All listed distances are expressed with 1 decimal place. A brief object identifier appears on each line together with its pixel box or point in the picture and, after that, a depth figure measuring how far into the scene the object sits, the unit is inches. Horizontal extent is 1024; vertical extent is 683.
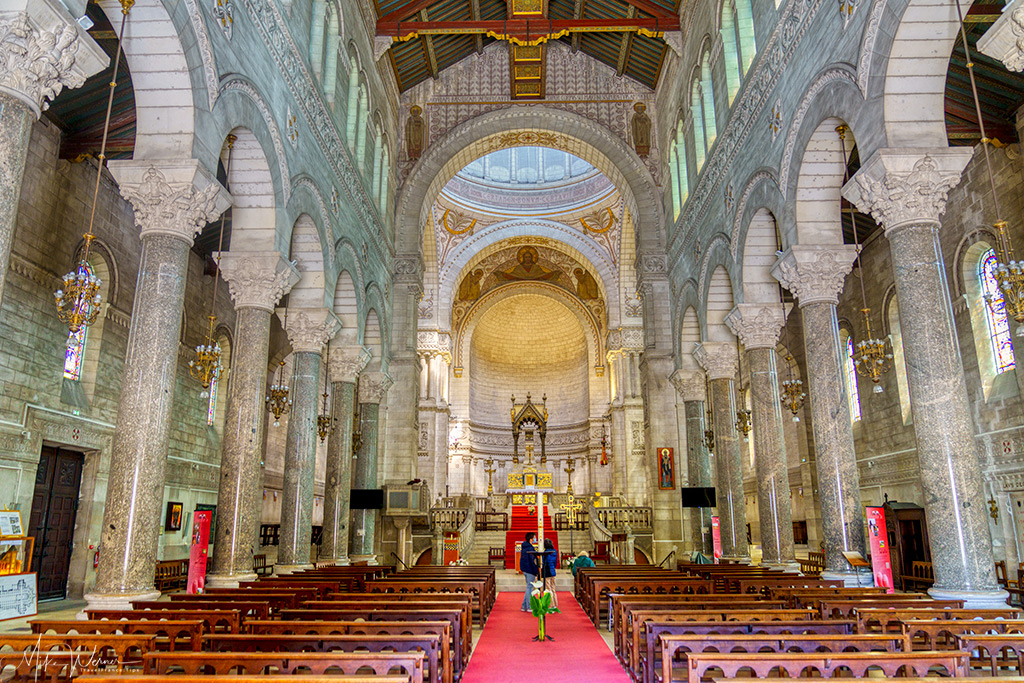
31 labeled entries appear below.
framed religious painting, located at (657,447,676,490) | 829.8
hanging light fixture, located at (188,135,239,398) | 469.7
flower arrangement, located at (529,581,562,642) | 367.2
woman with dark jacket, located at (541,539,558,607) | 418.9
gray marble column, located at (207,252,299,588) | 421.7
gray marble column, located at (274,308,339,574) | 546.0
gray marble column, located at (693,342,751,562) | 647.1
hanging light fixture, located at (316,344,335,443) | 662.1
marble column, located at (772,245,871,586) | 425.1
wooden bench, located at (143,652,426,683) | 186.5
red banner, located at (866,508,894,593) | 389.7
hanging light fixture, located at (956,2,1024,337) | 293.4
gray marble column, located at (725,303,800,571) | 527.5
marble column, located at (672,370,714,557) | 753.6
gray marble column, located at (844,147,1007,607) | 307.3
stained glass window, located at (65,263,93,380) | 542.8
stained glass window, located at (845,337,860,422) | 764.6
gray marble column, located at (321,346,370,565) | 677.9
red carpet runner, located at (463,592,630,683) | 294.7
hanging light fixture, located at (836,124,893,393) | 458.9
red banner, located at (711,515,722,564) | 650.8
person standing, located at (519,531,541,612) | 458.2
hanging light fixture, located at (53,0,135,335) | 300.2
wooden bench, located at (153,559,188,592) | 575.8
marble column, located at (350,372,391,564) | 778.8
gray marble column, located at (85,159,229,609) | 307.1
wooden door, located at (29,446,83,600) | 504.1
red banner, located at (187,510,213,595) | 382.9
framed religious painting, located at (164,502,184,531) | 647.1
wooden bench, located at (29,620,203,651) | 226.4
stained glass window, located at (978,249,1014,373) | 540.7
